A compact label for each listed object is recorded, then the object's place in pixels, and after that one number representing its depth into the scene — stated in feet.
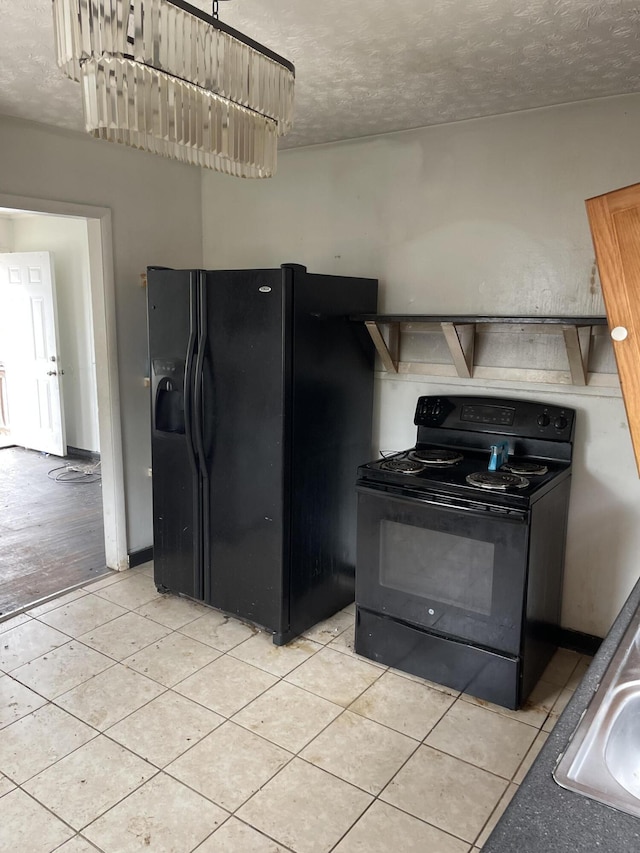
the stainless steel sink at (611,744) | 2.91
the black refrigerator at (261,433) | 8.68
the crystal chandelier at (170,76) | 3.53
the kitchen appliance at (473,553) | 7.51
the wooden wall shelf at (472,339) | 7.83
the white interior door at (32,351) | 18.60
